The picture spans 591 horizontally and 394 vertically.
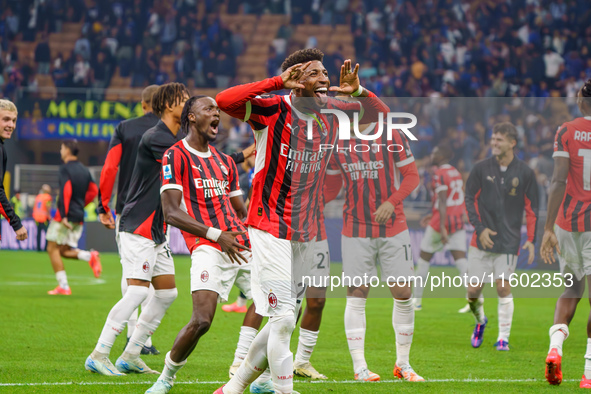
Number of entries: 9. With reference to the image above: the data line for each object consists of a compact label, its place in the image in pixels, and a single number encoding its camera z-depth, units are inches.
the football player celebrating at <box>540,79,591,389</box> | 460.4
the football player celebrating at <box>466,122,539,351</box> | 624.1
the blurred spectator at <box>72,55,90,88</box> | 1963.6
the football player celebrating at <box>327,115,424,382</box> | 484.7
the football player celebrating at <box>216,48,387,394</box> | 371.6
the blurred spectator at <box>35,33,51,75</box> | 2026.3
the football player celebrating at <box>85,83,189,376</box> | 480.1
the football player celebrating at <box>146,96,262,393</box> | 406.0
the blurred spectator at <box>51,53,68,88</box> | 1970.8
